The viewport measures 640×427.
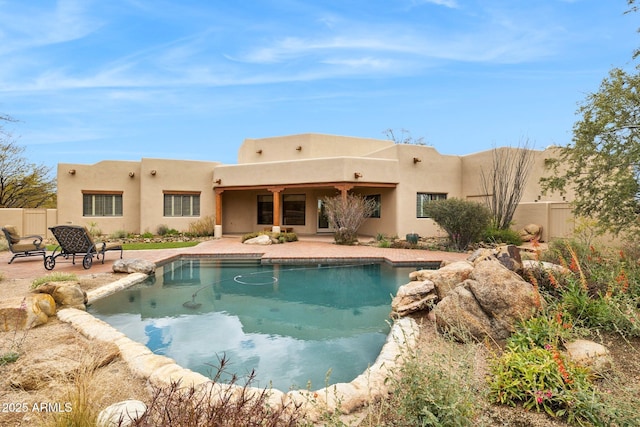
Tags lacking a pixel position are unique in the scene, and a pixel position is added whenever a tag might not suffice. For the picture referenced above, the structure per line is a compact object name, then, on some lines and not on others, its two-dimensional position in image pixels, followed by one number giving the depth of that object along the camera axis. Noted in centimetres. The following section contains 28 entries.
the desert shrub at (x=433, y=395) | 232
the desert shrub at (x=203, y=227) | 1942
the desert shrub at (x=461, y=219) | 1370
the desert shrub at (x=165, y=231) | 1895
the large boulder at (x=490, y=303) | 434
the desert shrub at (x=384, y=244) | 1500
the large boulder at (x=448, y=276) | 582
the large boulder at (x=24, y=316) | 491
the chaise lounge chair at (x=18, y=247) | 1020
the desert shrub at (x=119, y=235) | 1806
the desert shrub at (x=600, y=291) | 407
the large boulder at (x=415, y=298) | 575
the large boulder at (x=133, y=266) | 915
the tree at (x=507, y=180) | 1576
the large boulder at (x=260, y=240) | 1562
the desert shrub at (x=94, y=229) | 1790
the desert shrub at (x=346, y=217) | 1545
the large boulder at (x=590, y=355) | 329
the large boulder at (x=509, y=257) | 557
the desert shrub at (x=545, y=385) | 272
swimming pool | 452
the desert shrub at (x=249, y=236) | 1670
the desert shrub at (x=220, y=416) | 190
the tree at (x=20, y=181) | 2491
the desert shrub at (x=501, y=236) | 1435
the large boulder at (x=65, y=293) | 613
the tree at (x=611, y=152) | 809
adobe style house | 1694
